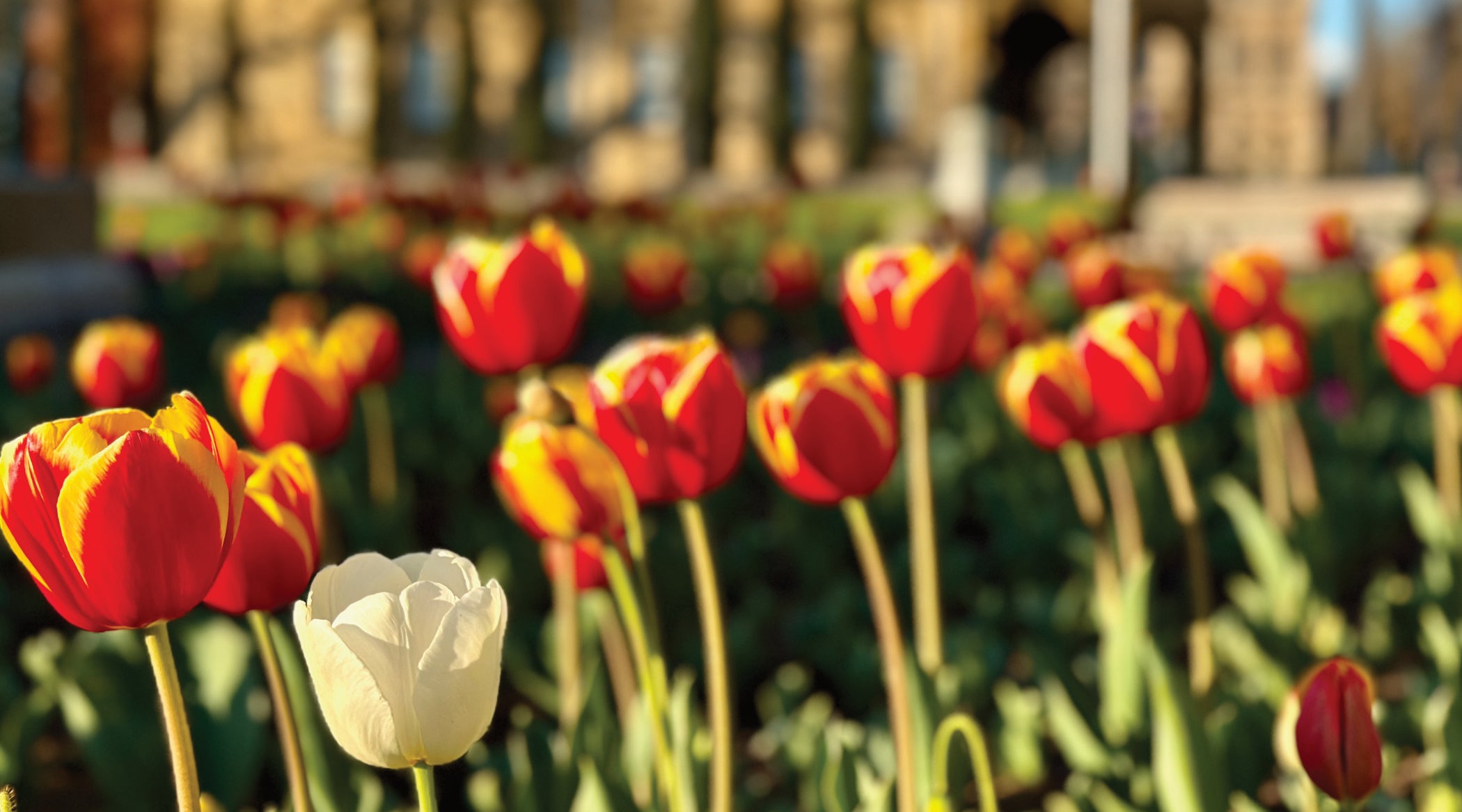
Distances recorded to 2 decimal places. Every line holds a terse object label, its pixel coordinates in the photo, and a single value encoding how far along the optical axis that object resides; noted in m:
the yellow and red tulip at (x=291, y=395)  1.79
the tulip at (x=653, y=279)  4.18
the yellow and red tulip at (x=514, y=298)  1.73
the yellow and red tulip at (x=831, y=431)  1.33
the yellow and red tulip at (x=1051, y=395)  1.79
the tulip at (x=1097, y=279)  3.25
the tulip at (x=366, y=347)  2.31
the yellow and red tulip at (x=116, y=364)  2.35
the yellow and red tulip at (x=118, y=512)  0.87
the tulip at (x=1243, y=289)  2.55
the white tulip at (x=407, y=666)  0.85
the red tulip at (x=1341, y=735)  1.15
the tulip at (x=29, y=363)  3.24
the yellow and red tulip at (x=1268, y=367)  2.45
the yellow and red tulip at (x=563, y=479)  1.35
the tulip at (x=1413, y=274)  2.70
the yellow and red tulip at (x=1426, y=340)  2.05
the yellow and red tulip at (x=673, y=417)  1.28
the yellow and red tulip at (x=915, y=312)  1.58
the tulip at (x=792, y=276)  4.59
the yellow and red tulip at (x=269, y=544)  1.15
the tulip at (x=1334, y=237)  4.05
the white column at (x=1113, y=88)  10.21
